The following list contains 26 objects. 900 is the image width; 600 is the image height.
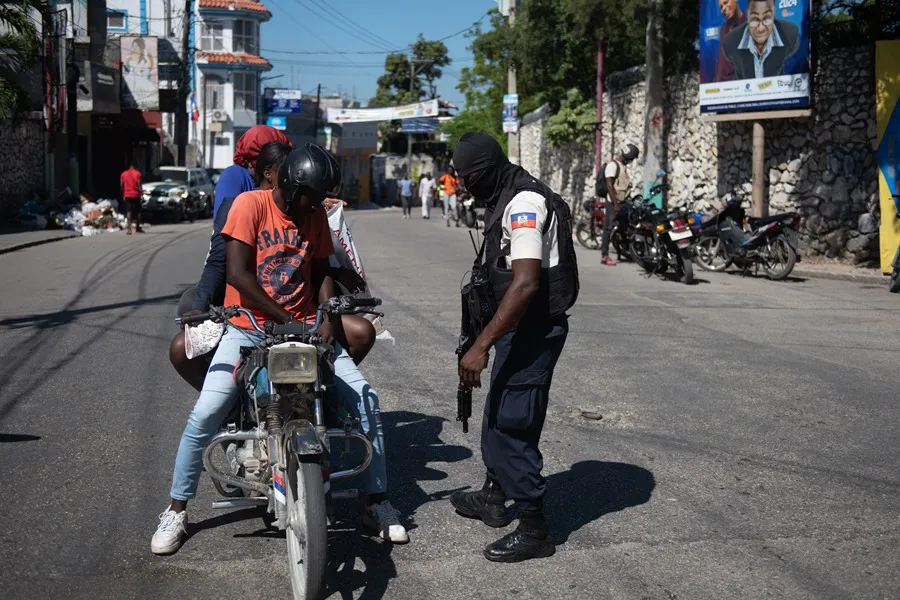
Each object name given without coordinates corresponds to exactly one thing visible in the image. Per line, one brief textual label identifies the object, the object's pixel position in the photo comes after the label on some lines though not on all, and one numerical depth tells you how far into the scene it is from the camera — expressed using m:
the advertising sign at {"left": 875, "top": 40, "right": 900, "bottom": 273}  15.11
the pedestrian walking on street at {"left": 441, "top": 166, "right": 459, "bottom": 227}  33.03
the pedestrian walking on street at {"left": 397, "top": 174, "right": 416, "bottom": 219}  41.97
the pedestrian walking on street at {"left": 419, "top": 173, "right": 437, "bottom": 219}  39.88
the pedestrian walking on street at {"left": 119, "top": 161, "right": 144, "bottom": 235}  25.42
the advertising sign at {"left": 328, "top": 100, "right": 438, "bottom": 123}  68.12
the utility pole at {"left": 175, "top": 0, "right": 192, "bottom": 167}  43.12
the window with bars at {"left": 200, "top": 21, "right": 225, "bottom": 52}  66.44
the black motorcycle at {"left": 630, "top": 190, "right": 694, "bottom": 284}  14.40
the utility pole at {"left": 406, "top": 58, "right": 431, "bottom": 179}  77.44
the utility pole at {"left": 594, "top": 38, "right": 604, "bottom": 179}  24.81
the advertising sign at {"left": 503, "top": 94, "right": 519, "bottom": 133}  31.52
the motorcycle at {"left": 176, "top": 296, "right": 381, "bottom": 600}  3.63
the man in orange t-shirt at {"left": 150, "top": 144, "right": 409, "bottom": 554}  4.25
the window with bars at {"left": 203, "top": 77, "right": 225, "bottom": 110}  64.56
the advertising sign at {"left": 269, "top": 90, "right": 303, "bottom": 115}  69.31
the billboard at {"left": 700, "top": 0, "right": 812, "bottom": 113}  16.56
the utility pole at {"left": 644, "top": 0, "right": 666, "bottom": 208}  20.91
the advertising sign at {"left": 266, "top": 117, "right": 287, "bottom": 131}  65.31
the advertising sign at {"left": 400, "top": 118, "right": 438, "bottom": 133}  71.75
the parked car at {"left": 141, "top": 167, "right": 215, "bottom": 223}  33.12
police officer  4.18
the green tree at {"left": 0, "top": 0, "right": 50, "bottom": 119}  15.94
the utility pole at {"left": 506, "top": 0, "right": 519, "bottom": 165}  32.66
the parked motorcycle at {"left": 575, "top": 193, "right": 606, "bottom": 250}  19.75
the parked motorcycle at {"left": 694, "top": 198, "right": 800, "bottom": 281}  14.70
